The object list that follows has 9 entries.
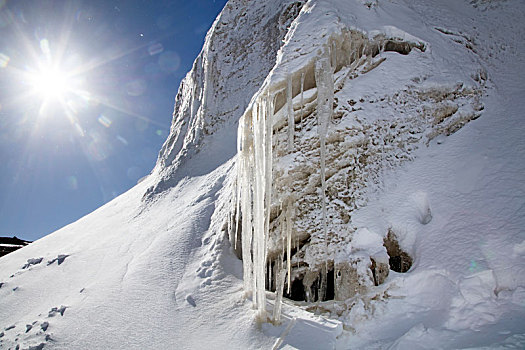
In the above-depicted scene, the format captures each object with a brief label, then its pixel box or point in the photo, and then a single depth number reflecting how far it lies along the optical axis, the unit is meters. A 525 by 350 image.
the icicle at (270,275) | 5.50
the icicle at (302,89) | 5.55
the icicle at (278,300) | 4.04
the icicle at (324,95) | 5.31
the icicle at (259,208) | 4.17
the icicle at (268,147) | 4.59
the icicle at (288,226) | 4.71
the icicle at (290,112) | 5.46
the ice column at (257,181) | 4.28
